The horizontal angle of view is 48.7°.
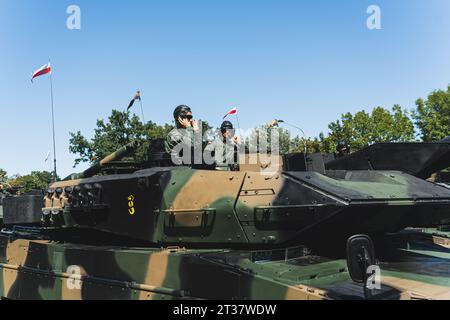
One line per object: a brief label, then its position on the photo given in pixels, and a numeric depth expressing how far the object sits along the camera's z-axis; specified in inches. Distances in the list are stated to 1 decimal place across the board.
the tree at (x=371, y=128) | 1407.5
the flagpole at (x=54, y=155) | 407.8
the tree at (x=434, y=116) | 1560.0
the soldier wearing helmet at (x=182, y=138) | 284.5
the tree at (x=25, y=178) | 2069.6
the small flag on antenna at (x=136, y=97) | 375.2
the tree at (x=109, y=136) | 1336.1
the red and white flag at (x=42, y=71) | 689.7
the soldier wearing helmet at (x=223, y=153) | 293.6
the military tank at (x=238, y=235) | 205.6
